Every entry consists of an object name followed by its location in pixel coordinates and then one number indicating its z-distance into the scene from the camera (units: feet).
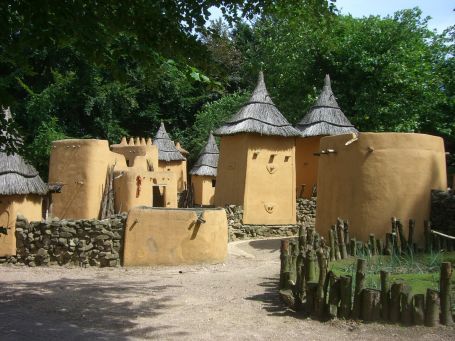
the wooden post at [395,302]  22.68
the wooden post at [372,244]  38.04
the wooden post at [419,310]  22.28
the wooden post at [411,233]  39.17
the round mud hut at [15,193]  45.75
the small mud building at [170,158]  99.25
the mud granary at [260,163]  67.05
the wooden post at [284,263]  29.94
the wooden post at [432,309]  21.89
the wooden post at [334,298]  24.49
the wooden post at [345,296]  23.95
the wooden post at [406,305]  22.54
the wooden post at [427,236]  38.83
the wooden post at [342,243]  37.42
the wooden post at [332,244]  36.63
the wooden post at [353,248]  36.67
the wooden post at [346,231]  39.10
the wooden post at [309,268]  26.84
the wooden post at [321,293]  25.22
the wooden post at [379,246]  38.04
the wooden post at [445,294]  21.67
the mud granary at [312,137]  75.56
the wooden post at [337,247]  37.09
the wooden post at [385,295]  23.03
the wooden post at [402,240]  39.32
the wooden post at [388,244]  37.93
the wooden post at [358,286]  23.82
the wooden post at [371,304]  23.38
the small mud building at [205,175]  98.42
